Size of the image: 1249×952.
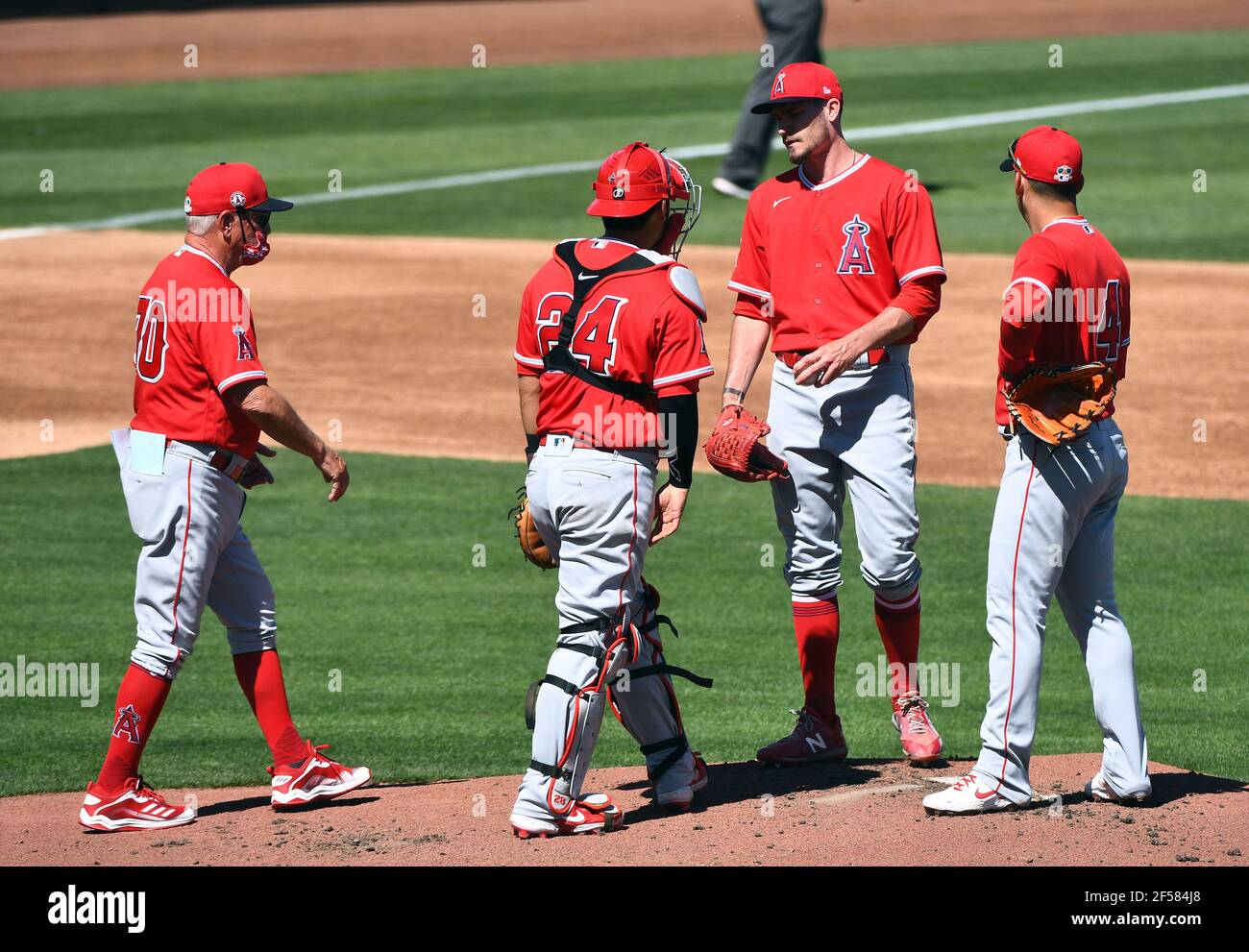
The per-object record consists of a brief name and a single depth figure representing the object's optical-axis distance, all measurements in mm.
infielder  10734
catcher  10742
